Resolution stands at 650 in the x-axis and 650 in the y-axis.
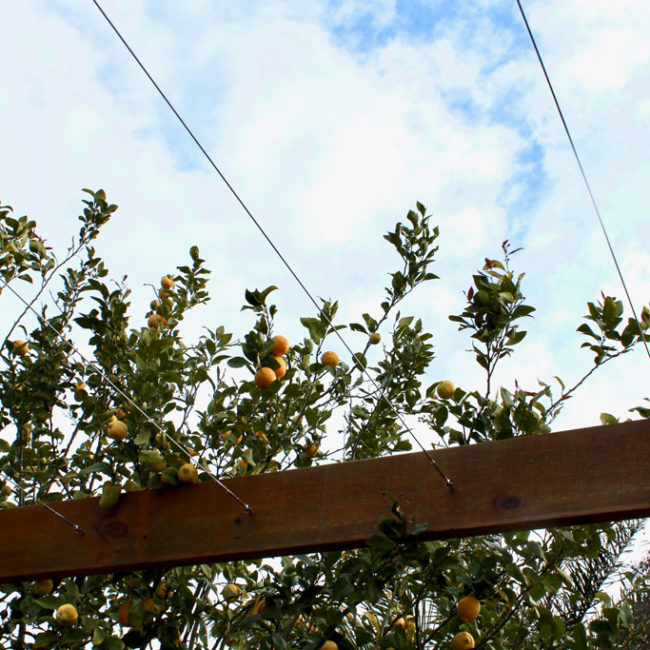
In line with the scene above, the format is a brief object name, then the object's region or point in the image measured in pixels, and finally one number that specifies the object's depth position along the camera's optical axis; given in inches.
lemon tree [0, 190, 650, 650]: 77.8
